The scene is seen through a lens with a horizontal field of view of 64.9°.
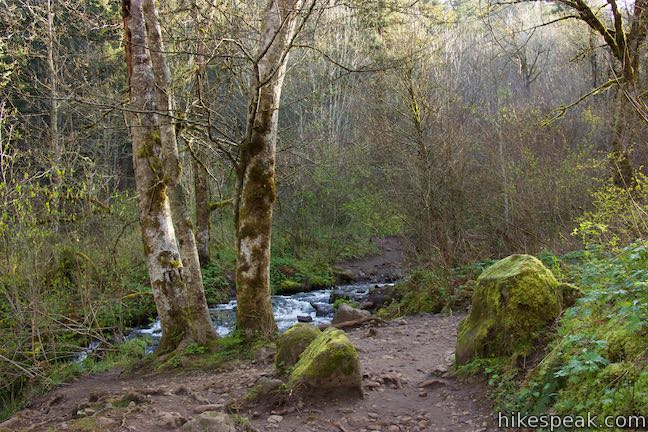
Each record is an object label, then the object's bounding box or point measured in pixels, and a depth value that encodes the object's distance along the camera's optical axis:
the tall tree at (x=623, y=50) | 9.38
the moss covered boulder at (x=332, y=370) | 5.26
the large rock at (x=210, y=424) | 4.04
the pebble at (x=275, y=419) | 4.88
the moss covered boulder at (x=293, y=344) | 6.17
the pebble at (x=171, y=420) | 4.25
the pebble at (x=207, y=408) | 5.01
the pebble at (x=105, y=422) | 4.13
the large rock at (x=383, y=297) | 12.95
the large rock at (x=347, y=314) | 10.59
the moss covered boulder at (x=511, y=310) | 4.97
